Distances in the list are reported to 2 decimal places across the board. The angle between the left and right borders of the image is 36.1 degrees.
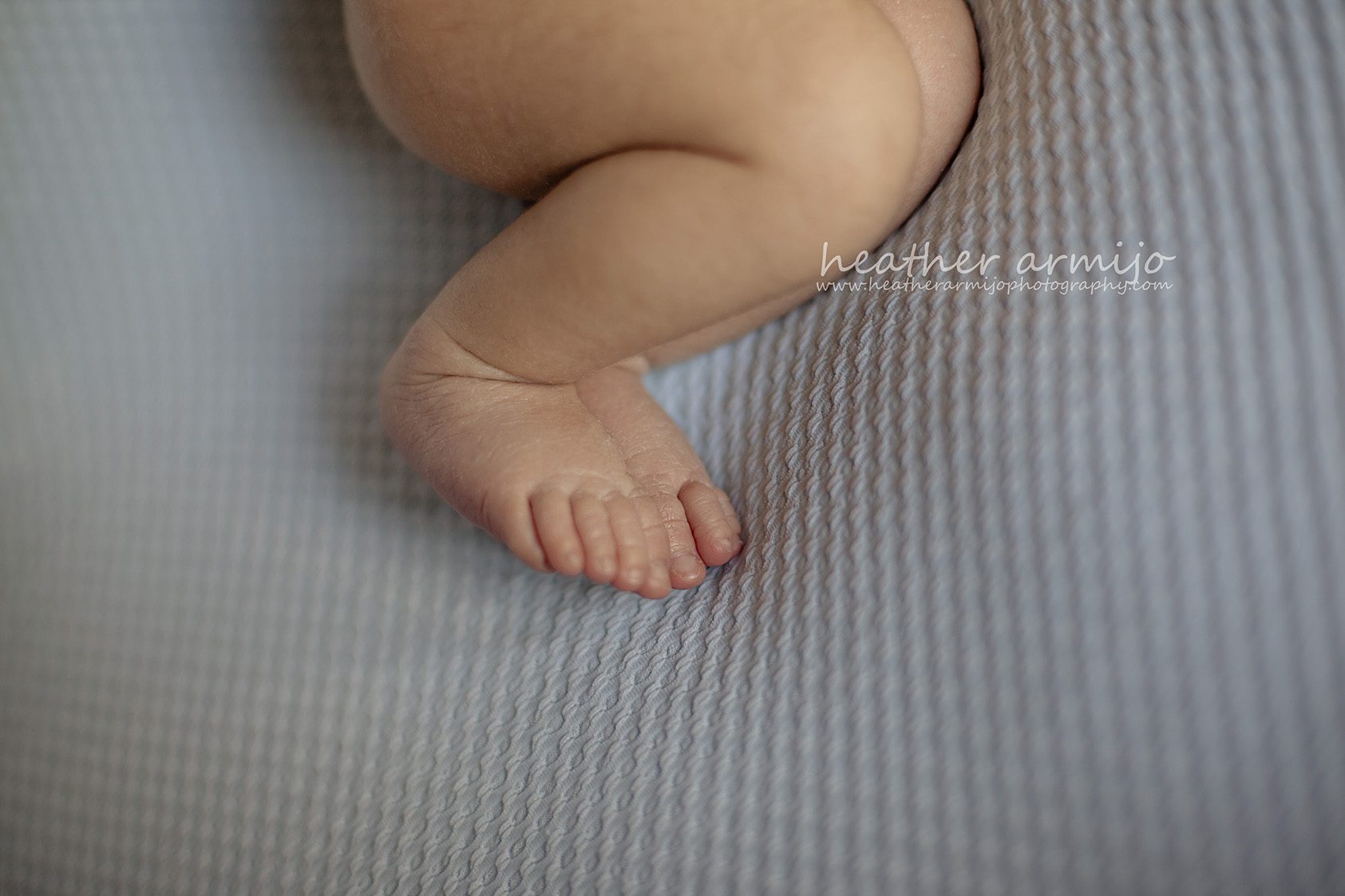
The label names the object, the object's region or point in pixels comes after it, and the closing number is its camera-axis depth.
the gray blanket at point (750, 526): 0.34
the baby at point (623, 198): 0.36
